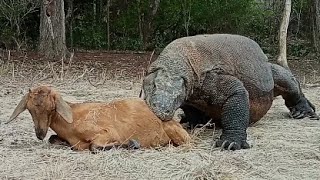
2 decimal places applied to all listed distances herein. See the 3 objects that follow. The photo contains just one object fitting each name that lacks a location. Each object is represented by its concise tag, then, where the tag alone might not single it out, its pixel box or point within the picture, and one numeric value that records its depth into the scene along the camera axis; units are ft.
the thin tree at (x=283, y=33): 51.29
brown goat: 18.24
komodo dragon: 20.18
